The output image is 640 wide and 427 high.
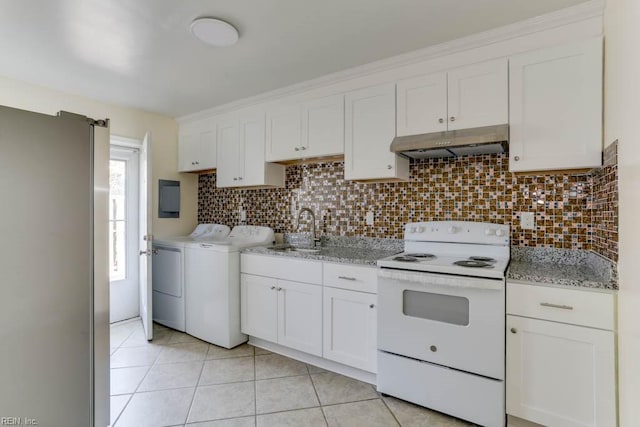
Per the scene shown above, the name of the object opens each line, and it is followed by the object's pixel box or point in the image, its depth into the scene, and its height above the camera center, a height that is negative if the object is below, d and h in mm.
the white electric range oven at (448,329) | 1728 -661
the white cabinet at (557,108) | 1746 +623
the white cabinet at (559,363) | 1509 -734
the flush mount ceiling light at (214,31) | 1869 +1117
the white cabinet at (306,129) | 2615 +742
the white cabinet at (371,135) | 2375 +614
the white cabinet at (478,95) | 1979 +776
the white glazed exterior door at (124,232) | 3492 -209
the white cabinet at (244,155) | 3100 +605
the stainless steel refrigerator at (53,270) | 1076 -208
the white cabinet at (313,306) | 2193 -705
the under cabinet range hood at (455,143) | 1920 +461
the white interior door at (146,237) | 2910 -213
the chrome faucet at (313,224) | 2957 -87
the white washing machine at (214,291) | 2777 -693
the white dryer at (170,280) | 3162 -679
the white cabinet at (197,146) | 3533 +783
